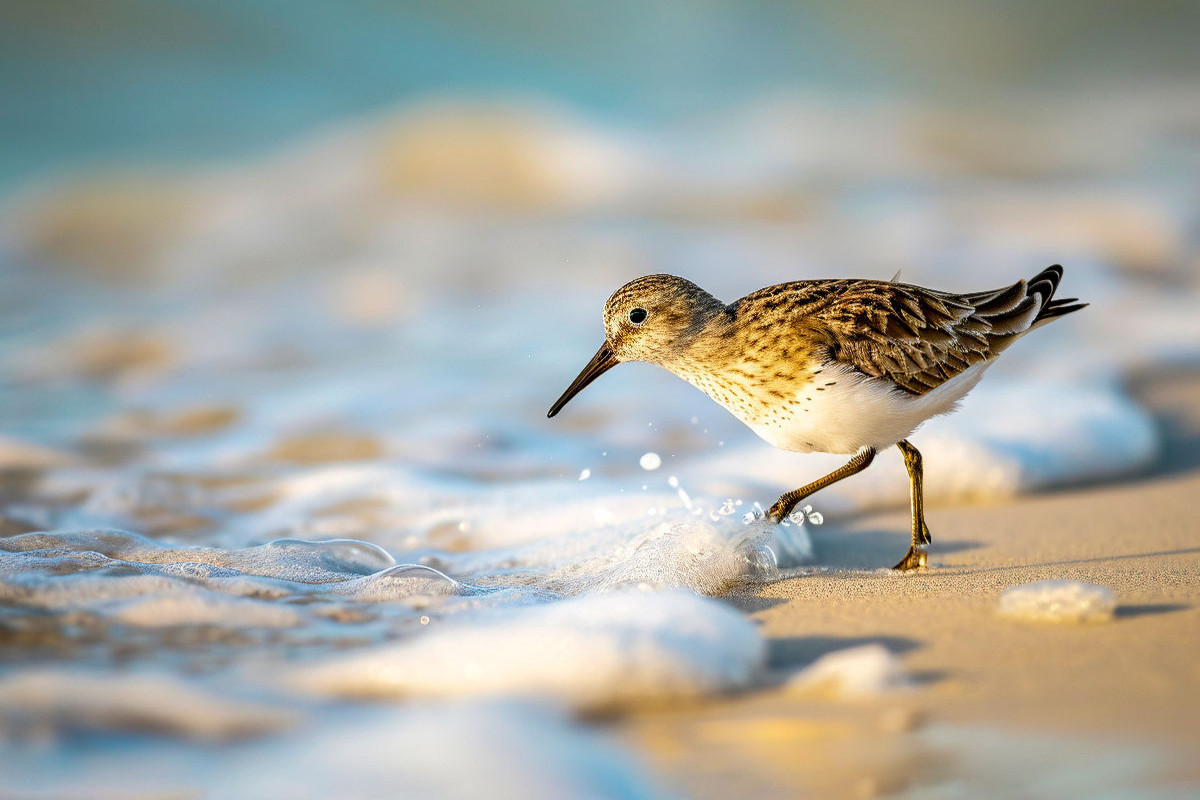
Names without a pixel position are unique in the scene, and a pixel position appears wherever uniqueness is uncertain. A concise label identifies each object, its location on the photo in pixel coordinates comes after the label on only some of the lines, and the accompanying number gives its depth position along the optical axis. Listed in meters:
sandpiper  6.79
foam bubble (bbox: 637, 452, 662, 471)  10.80
